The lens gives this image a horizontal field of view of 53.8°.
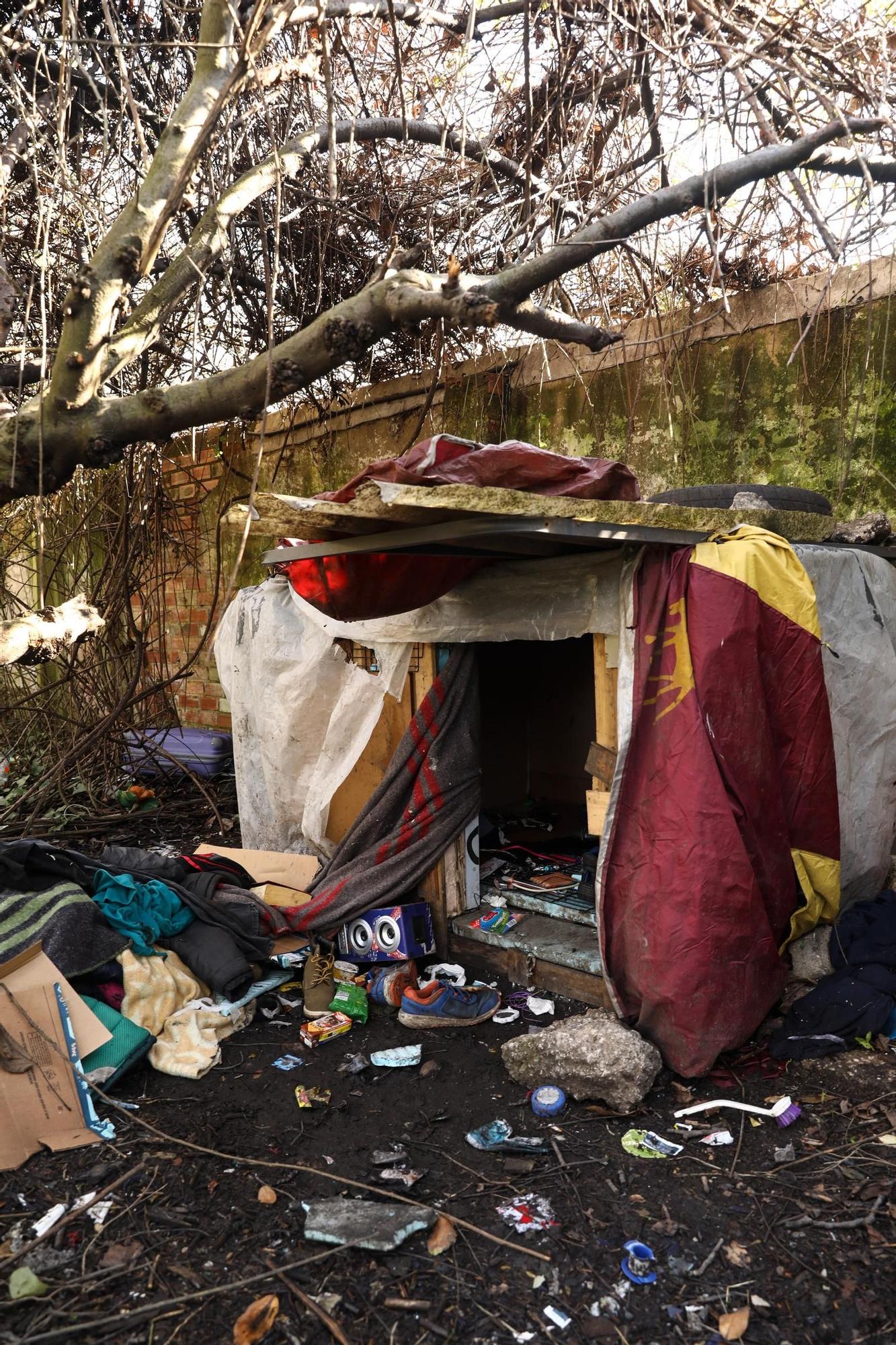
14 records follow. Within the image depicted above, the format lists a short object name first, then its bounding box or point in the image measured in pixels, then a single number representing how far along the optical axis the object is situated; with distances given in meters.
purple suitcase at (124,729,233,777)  6.61
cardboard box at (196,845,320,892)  4.45
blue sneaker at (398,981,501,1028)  3.54
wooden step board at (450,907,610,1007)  3.57
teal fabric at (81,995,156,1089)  3.10
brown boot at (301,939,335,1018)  3.68
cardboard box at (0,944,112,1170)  2.78
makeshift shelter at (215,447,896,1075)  3.04
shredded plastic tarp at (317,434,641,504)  3.00
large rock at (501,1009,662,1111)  2.92
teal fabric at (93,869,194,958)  3.56
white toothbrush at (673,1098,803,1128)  2.83
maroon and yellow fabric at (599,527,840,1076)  3.04
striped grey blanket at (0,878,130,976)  3.29
